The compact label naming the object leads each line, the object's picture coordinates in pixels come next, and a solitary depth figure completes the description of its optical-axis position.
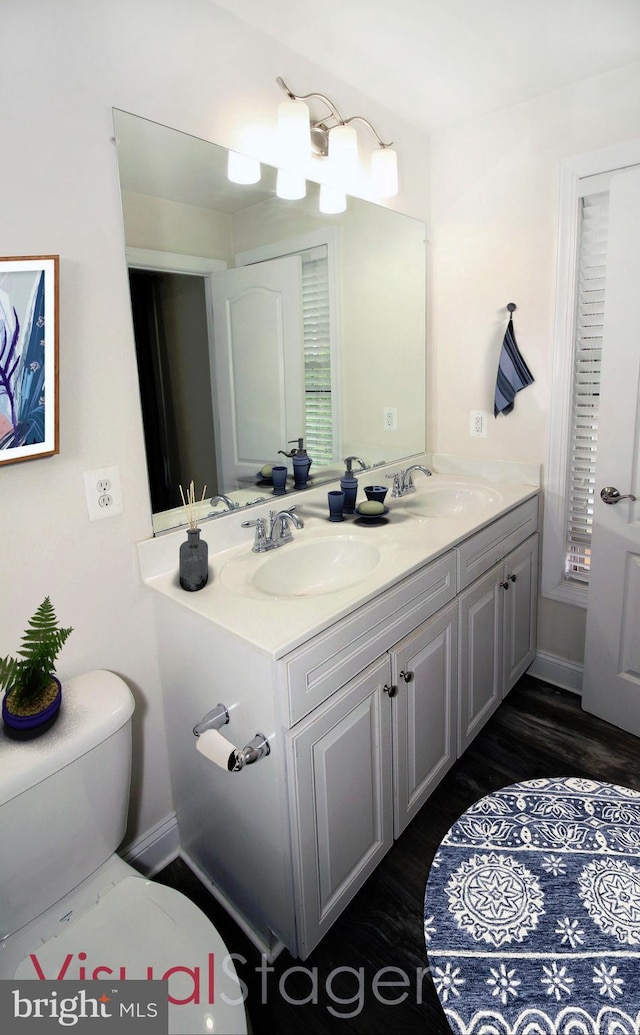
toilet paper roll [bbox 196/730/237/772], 1.08
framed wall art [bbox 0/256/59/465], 1.11
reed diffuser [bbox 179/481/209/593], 1.36
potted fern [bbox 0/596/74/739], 1.08
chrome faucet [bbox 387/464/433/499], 2.20
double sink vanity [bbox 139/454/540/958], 1.19
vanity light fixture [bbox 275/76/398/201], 1.61
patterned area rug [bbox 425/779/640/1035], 0.84
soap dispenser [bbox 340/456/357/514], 1.92
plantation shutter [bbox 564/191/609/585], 1.98
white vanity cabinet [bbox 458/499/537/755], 1.84
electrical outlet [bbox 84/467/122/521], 1.32
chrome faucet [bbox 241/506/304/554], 1.62
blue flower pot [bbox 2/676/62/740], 1.08
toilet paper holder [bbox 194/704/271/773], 1.09
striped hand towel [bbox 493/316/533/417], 2.20
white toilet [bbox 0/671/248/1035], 0.94
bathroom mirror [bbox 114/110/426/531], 1.40
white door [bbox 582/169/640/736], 1.86
